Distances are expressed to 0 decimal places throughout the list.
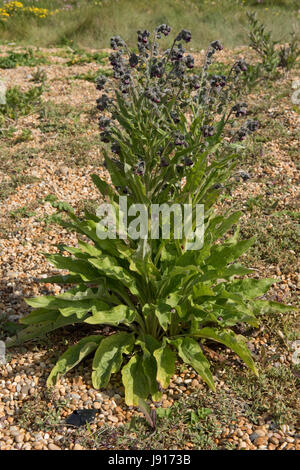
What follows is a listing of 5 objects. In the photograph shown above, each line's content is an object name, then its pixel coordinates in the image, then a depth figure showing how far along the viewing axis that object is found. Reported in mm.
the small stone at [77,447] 2607
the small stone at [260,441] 2613
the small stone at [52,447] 2619
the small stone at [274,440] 2625
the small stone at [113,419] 2777
